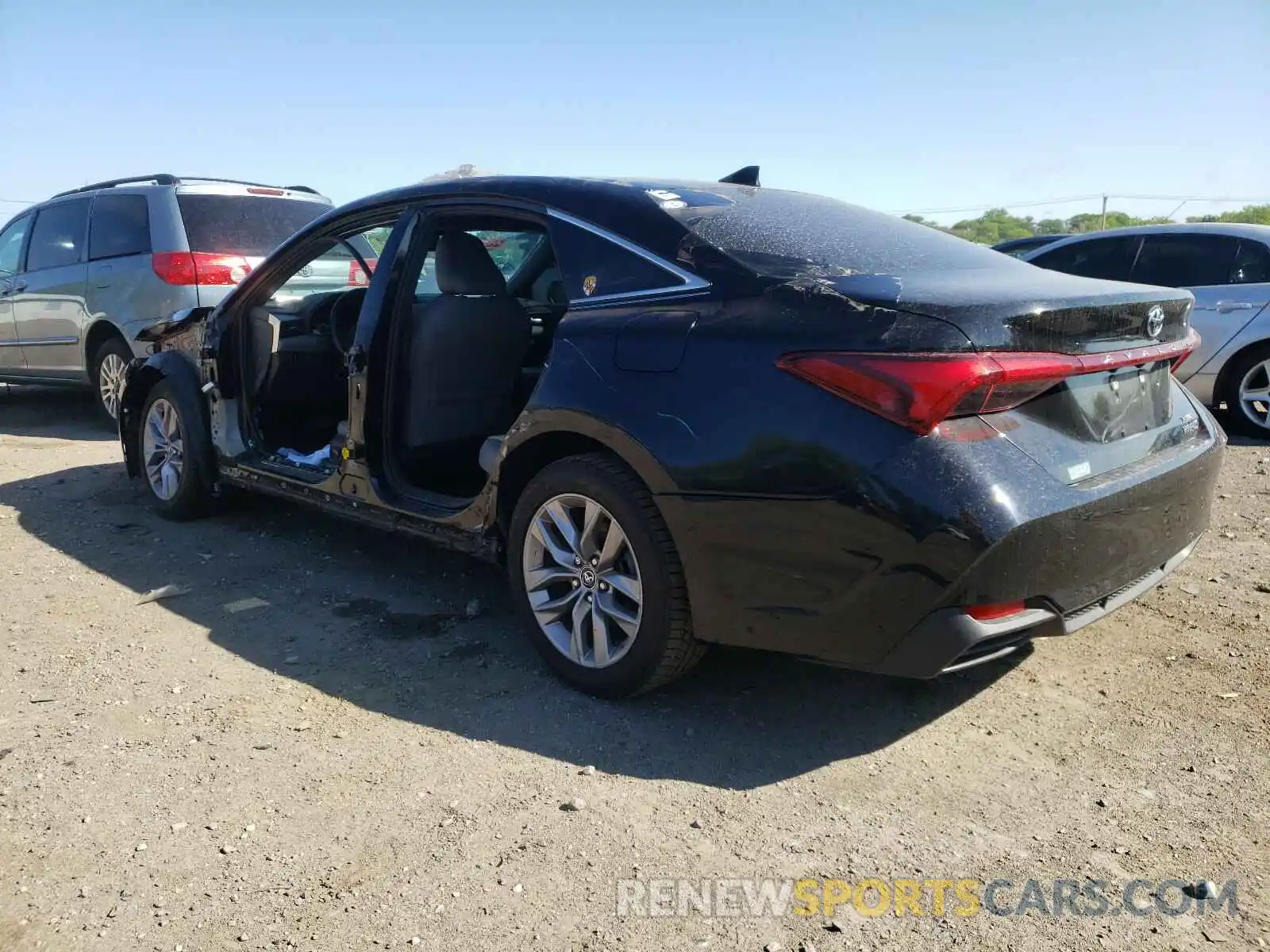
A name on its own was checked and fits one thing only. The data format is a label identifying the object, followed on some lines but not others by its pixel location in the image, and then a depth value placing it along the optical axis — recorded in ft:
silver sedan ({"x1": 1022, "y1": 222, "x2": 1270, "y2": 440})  24.73
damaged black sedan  8.70
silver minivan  24.43
